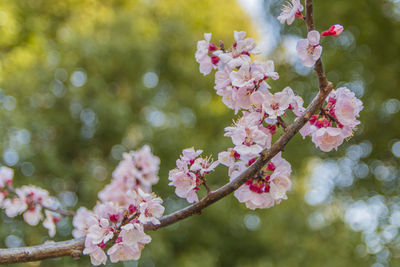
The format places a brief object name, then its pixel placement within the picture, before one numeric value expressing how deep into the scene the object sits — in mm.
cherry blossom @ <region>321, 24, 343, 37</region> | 1109
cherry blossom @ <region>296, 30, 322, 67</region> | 1085
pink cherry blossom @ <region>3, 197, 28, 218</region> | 1323
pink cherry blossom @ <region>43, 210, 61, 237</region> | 1326
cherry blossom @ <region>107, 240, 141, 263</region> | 1121
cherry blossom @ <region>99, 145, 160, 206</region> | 1417
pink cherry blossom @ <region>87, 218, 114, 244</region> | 1116
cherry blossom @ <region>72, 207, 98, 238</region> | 1260
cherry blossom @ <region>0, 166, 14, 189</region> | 1360
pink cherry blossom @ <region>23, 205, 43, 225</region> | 1345
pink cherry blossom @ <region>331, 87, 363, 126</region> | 1105
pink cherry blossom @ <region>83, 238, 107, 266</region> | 1119
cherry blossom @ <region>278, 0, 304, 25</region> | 1101
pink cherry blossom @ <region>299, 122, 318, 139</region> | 1115
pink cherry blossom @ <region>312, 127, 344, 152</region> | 1107
